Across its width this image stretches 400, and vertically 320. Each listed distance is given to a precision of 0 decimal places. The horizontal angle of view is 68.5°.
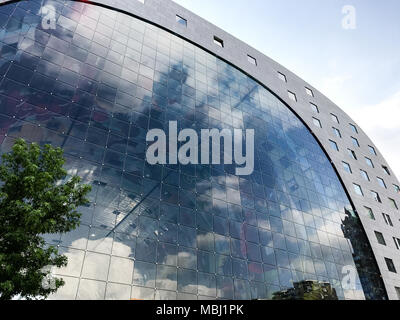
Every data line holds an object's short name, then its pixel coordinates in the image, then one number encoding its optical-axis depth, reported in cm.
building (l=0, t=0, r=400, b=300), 1495
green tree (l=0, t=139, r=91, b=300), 796
